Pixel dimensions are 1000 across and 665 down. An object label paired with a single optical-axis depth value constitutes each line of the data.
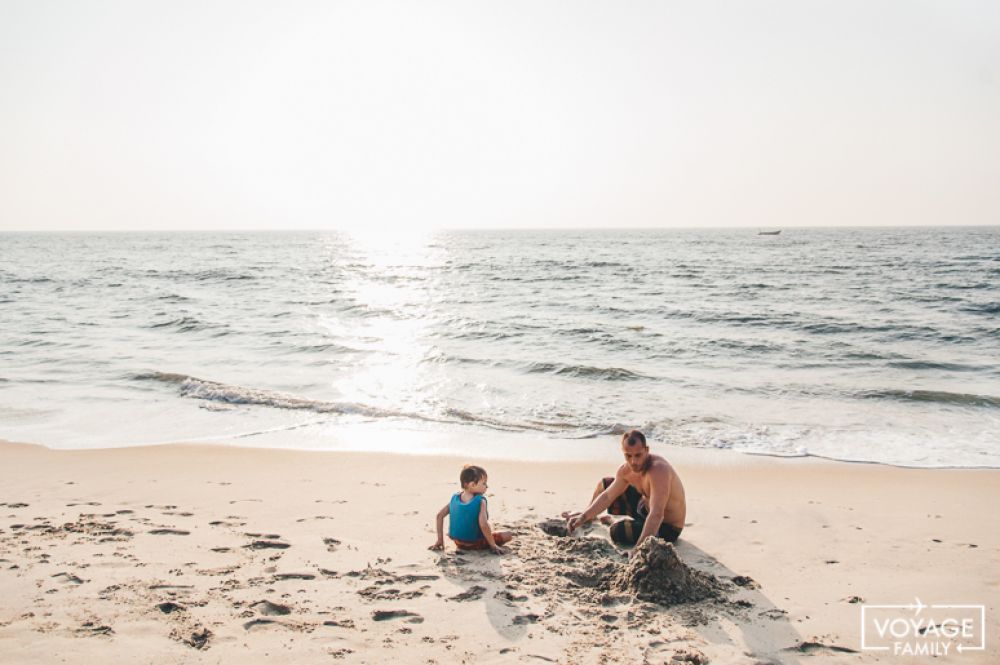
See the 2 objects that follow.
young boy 5.39
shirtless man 5.45
